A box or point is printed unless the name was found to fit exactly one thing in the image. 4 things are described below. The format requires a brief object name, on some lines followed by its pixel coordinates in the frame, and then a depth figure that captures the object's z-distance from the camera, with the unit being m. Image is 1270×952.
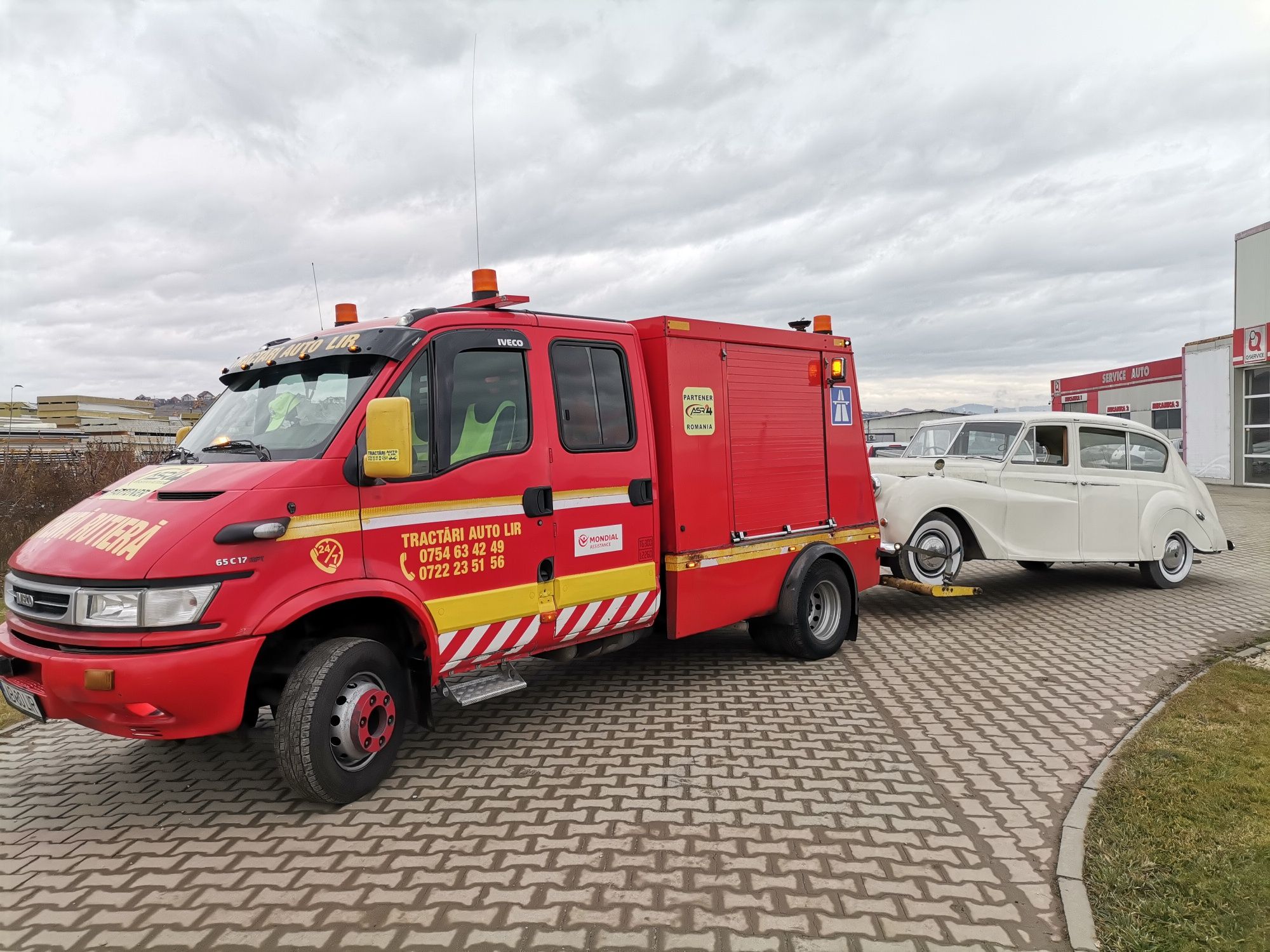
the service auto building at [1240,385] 23.61
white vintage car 8.18
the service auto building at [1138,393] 32.41
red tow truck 3.56
